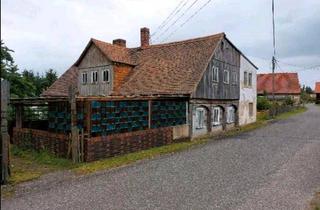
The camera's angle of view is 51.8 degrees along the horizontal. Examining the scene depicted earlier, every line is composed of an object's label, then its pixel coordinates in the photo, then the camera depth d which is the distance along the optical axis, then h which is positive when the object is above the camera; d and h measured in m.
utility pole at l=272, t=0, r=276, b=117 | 38.70 +3.98
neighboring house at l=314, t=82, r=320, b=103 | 83.66 +1.55
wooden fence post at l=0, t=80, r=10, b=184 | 9.40 -1.29
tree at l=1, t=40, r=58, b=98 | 15.33 +0.90
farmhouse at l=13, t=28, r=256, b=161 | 14.02 +0.02
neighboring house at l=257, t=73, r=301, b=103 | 71.00 +2.43
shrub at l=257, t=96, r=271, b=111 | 43.12 -1.01
